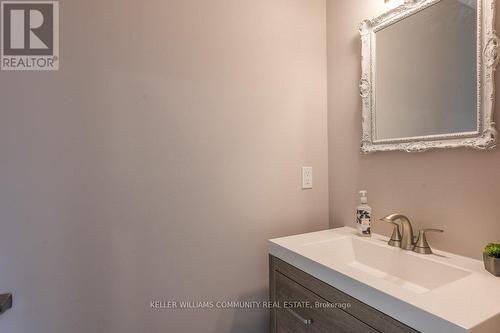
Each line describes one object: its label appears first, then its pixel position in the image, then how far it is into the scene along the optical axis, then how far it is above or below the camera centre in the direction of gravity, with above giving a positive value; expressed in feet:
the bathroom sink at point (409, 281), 1.82 -1.10
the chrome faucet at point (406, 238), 3.11 -0.94
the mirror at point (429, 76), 2.76 +1.15
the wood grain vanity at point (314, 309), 2.26 -1.52
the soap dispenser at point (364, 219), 3.80 -0.81
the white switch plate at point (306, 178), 4.67 -0.23
